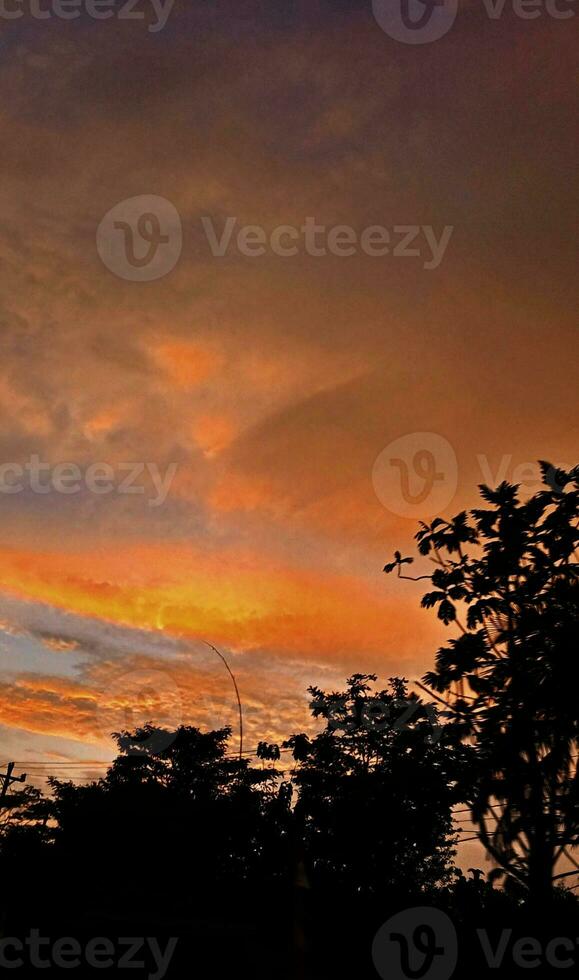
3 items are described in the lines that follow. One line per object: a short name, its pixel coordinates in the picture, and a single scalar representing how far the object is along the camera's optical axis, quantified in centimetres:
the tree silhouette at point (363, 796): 2691
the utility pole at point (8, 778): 5066
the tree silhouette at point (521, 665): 1393
